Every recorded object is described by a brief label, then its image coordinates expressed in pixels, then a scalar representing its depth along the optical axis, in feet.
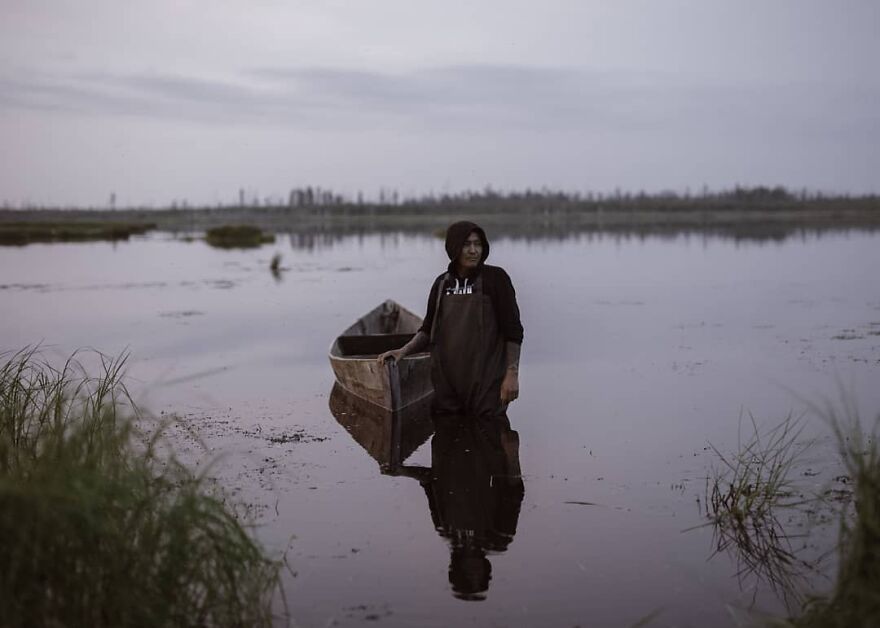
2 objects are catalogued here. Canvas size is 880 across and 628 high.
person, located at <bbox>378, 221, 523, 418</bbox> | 23.25
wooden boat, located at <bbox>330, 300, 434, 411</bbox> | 30.27
